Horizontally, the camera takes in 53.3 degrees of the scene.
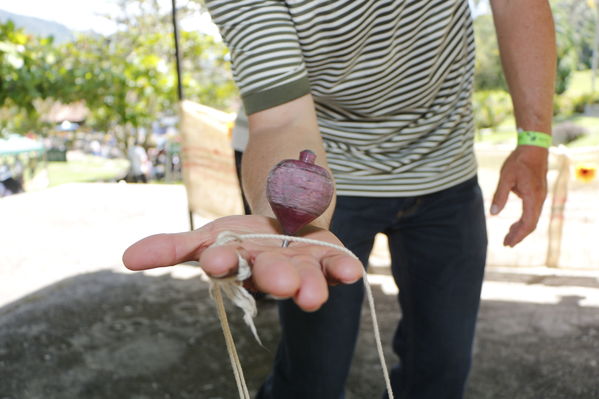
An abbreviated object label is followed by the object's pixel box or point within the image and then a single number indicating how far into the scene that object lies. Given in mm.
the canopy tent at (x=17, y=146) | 11457
